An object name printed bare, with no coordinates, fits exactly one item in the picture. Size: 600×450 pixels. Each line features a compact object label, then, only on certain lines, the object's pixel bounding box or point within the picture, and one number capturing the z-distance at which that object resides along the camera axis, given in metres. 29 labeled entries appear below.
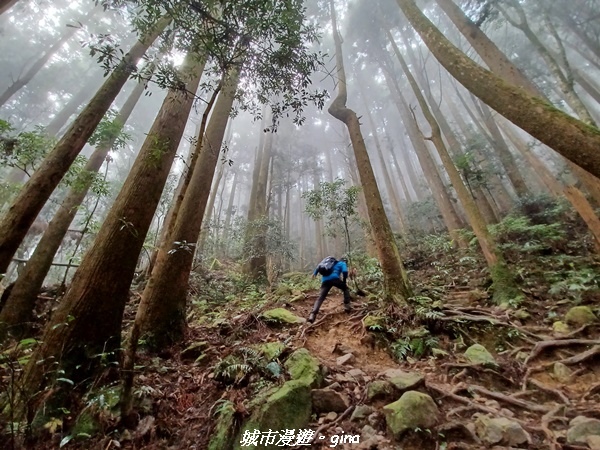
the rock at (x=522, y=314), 5.25
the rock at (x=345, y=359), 4.49
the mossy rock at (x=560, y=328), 4.64
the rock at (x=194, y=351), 4.74
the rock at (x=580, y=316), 4.64
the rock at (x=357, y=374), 3.90
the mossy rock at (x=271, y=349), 4.32
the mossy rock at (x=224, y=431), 2.88
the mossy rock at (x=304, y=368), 3.66
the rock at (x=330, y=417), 3.21
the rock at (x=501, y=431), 2.66
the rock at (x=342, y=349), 5.00
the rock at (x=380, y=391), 3.42
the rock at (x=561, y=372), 3.78
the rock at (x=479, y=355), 4.16
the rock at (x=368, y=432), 2.93
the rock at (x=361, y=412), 3.17
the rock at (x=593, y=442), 2.46
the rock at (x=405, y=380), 3.41
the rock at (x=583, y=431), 2.58
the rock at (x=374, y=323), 5.32
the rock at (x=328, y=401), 3.35
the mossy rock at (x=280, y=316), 6.24
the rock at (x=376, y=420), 3.04
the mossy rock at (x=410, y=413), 2.86
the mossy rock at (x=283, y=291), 8.67
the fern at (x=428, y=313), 5.25
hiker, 6.70
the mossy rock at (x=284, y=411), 2.90
